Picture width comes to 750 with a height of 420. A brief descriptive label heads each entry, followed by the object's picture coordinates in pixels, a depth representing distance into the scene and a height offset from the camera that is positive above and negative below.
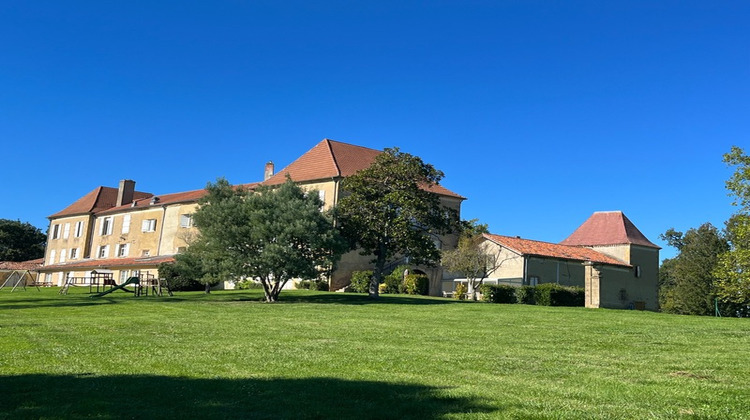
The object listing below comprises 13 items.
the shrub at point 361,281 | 40.29 +1.42
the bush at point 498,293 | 33.50 +1.00
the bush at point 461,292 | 39.88 +1.10
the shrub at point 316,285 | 41.53 +1.03
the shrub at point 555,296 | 32.88 +1.05
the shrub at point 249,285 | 44.84 +0.82
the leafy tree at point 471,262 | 40.53 +3.12
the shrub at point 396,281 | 40.16 +1.56
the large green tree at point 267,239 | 30.12 +2.83
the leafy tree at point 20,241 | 83.81 +5.56
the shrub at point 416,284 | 39.09 +1.40
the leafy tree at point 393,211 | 32.97 +4.95
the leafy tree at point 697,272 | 54.38 +4.48
